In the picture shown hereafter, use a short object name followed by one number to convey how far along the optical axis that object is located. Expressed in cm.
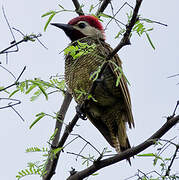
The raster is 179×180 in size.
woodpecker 832
